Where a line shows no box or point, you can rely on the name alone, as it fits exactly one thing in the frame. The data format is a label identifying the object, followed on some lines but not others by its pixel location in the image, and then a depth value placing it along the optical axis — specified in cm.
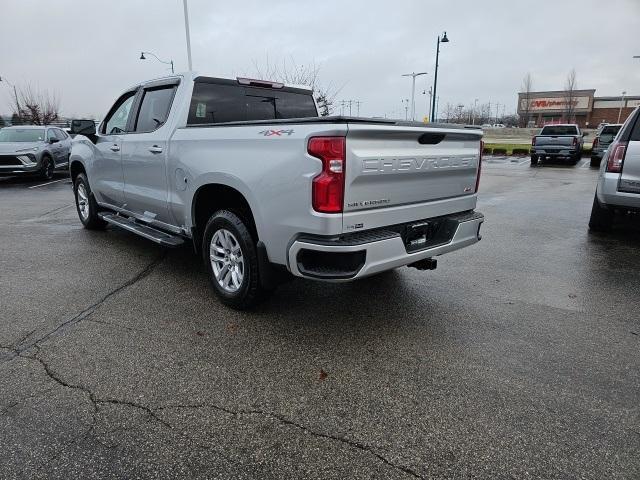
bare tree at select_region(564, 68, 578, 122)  7212
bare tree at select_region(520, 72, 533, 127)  8095
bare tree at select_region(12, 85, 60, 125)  3803
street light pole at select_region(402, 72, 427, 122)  3256
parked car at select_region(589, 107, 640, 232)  575
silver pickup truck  309
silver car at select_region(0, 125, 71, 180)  1334
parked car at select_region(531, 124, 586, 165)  1992
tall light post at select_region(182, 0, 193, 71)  2136
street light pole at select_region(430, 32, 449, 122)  2439
